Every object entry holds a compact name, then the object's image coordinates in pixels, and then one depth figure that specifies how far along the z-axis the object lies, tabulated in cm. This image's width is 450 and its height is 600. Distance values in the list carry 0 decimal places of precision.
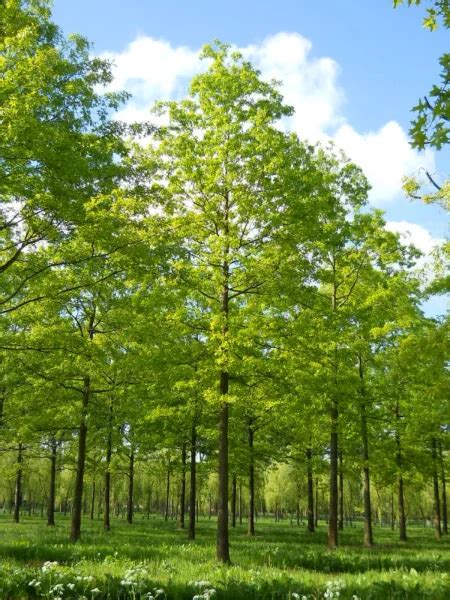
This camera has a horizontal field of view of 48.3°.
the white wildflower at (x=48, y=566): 630
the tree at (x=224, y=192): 1233
